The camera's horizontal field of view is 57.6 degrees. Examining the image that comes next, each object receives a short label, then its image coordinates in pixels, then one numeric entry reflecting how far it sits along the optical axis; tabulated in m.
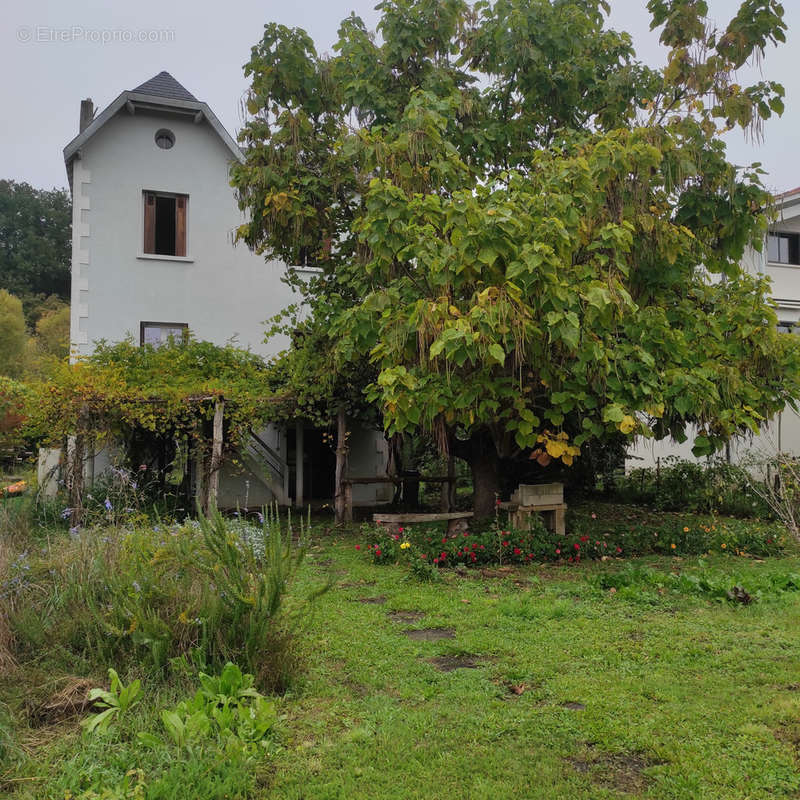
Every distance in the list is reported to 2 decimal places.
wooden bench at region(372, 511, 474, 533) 9.89
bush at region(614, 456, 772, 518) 13.99
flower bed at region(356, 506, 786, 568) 8.84
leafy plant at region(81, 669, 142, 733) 3.81
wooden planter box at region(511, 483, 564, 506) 9.72
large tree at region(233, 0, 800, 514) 7.23
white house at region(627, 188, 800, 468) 18.22
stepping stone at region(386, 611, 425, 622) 6.41
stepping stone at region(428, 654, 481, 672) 5.10
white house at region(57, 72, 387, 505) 14.39
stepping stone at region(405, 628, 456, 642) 5.79
